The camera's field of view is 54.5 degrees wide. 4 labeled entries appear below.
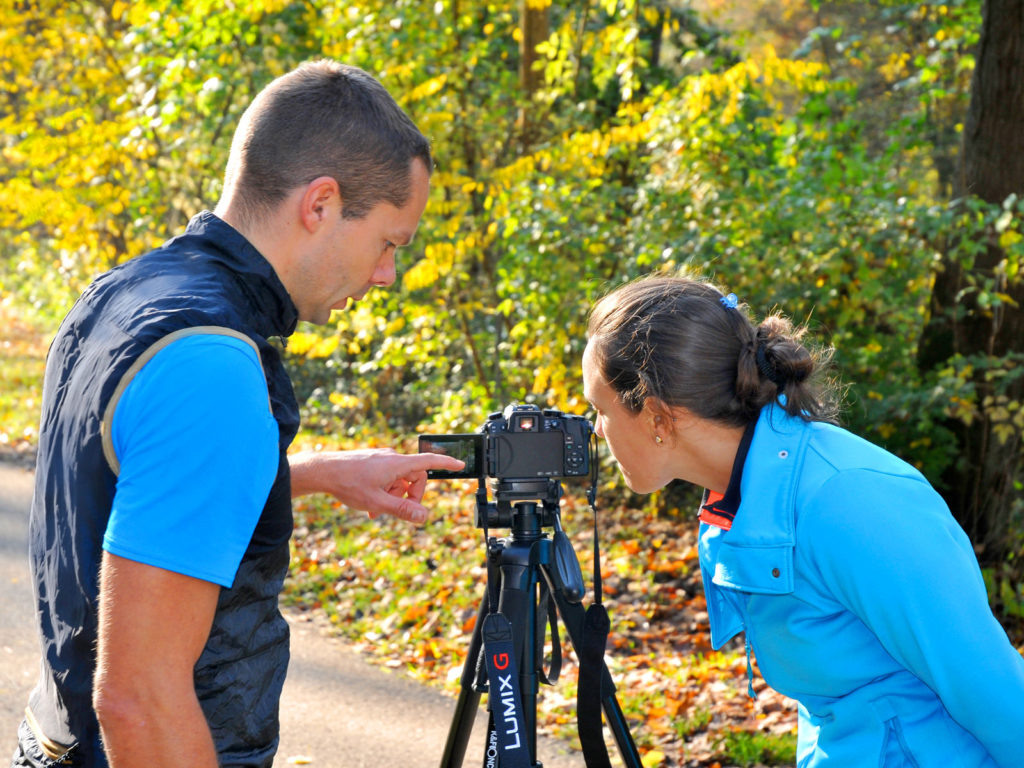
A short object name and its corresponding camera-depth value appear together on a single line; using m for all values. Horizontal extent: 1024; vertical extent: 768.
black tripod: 2.80
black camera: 2.77
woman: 1.73
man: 1.31
